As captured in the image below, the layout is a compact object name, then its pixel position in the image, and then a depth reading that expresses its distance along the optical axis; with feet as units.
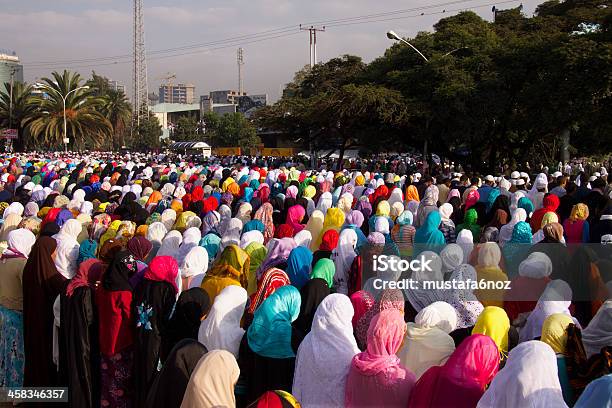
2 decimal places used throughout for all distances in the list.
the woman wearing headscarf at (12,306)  19.36
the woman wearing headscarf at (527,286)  17.44
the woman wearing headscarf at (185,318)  15.51
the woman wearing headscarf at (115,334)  16.52
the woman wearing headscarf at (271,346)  14.14
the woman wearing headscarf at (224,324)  14.62
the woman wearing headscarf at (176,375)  12.34
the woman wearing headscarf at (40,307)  18.76
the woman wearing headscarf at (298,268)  18.63
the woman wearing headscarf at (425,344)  13.44
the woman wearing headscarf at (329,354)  12.89
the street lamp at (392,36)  68.08
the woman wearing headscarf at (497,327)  13.43
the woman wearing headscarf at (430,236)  24.20
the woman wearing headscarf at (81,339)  16.76
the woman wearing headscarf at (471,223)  29.04
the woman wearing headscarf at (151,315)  15.83
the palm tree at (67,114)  139.03
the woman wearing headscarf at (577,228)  25.29
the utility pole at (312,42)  158.81
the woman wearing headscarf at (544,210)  28.63
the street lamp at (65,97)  131.35
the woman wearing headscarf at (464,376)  11.13
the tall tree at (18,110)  147.84
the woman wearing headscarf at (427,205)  31.81
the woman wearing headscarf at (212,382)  11.09
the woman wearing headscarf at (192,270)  18.89
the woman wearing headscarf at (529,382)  10.12
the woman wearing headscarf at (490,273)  18.40
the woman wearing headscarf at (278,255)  20.12
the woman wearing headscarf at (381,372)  12.23
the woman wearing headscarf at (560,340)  12.45
